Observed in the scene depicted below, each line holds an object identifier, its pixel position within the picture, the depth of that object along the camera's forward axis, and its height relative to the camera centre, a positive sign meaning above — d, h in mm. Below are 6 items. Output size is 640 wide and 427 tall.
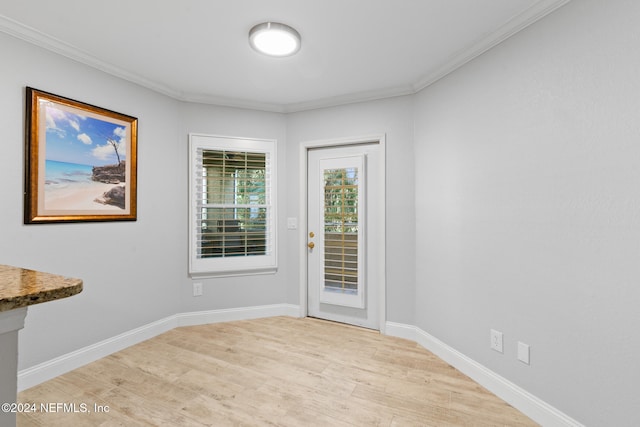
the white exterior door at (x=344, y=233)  3254 -214
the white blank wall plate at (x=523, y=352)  1893 -868
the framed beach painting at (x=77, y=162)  2158 +416
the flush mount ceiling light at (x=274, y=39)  2045 +1239
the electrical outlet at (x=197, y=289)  3311 -819
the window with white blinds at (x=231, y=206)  3334 +92
